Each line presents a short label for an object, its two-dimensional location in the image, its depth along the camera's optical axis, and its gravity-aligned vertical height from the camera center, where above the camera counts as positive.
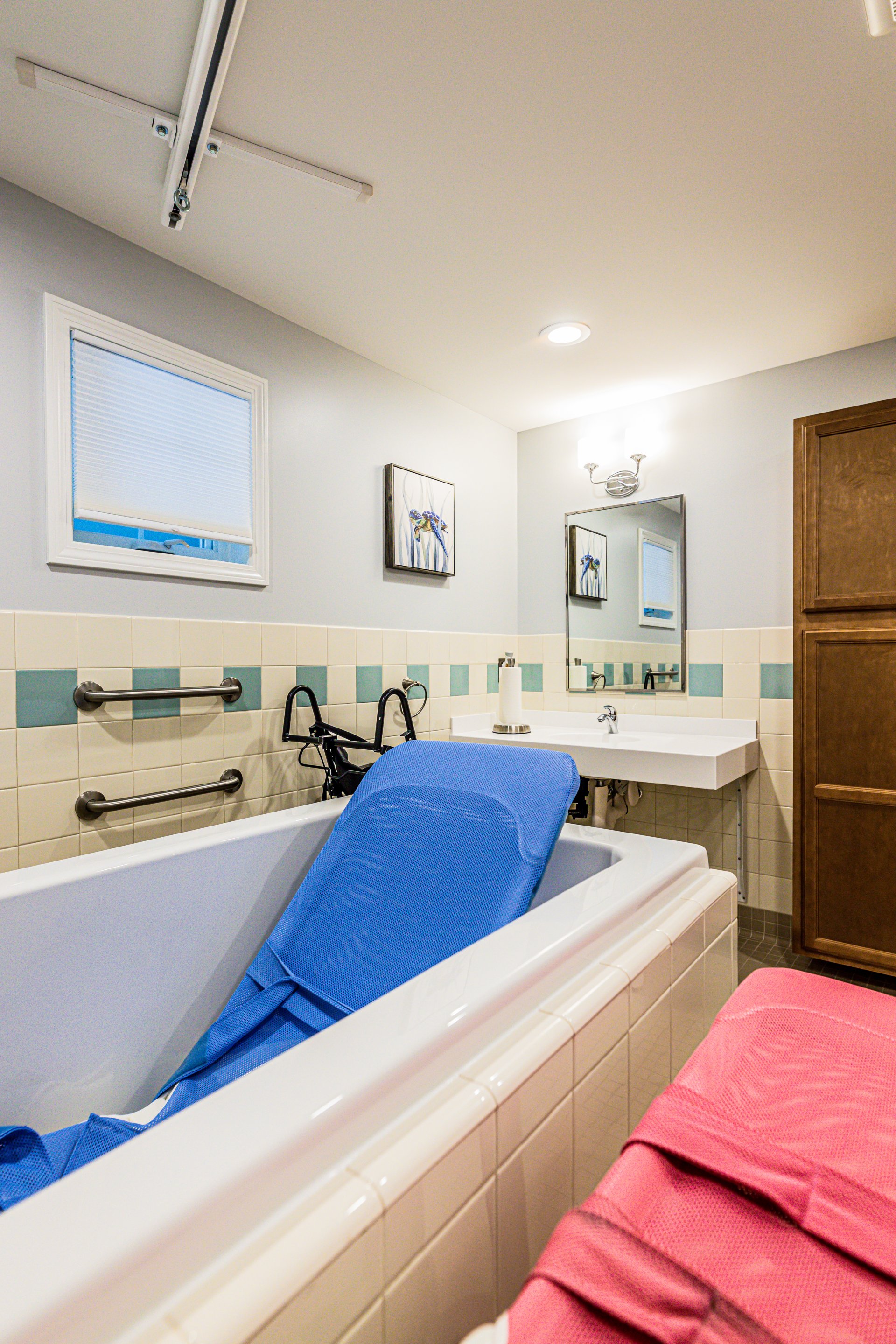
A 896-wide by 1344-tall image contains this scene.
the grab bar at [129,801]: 1.82 -0.37
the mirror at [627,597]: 3.06 +0.31
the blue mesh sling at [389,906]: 1.27 -0.47
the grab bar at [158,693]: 1.82 -0.08
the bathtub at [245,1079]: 0.53 -0.47
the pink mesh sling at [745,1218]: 0.53 -0.51
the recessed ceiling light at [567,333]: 2.47 +1.21
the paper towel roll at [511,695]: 2.95 -0.13
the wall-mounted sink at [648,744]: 2.39 -0.32
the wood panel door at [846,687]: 2.36 -0.09
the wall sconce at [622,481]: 3.16 +0.85
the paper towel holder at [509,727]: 2.91 -0.27
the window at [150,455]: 1.82 +0.63
